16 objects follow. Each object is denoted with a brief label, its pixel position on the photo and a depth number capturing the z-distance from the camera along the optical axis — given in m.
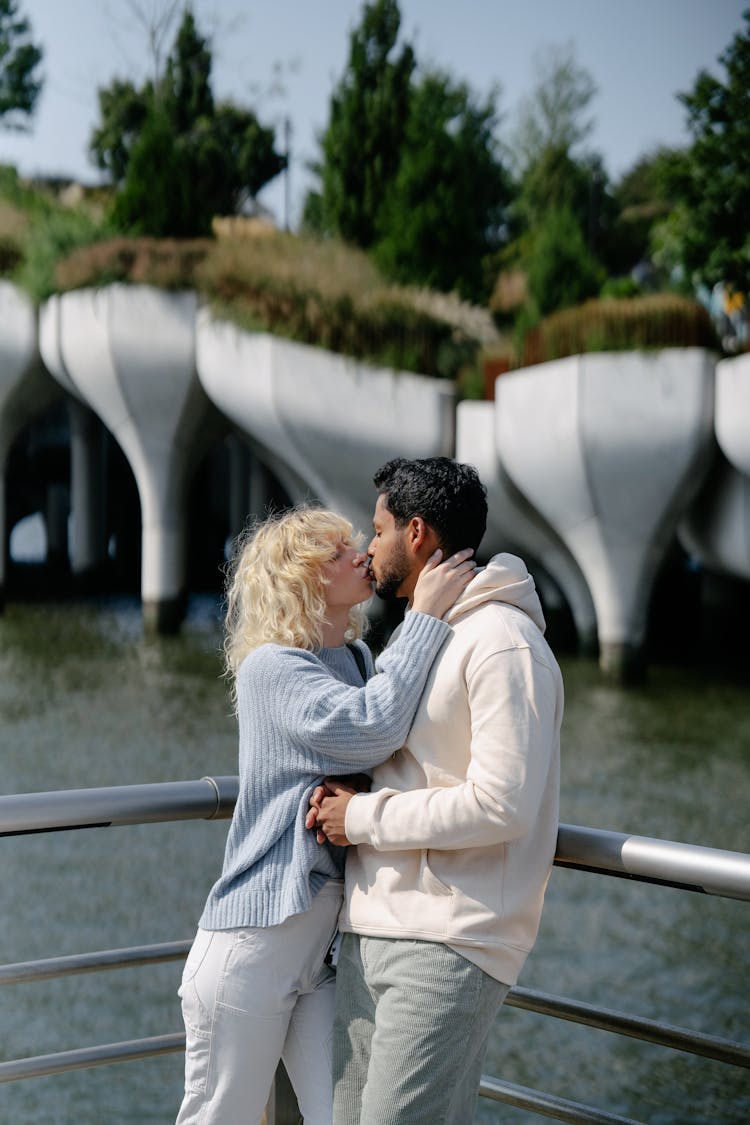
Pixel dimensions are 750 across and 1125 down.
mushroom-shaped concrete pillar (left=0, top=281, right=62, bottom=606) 23.58
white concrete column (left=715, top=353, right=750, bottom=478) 17.09
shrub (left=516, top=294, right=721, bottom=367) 17.83
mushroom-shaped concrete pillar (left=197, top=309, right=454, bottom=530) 20.06
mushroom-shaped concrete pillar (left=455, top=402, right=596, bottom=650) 20.06
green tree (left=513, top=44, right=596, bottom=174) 43.77
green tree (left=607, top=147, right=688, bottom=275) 42.09
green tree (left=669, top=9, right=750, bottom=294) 21.22
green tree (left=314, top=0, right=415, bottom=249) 23.12
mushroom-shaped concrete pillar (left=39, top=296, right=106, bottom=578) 27.84
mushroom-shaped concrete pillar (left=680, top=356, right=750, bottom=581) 17.19
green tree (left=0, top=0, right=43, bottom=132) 45.84
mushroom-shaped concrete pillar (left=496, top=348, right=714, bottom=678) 17.73
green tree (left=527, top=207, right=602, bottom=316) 19.56
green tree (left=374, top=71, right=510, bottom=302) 21.62
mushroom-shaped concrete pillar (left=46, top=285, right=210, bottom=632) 21.72
